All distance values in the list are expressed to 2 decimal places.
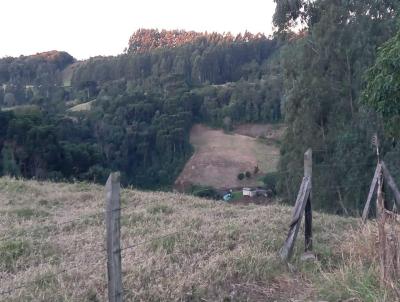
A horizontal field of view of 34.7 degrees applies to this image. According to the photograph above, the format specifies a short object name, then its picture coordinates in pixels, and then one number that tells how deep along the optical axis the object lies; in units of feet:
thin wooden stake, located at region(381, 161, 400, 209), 23.99
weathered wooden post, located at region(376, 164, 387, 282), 16.63
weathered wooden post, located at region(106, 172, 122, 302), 14.34
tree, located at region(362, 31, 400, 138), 27.61
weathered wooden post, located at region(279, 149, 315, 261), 20.86
